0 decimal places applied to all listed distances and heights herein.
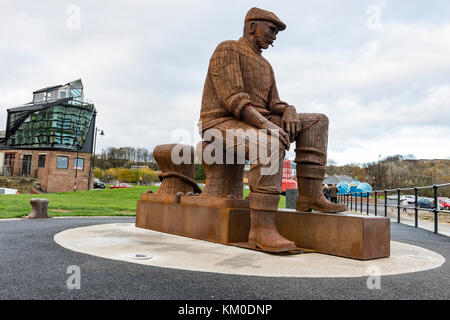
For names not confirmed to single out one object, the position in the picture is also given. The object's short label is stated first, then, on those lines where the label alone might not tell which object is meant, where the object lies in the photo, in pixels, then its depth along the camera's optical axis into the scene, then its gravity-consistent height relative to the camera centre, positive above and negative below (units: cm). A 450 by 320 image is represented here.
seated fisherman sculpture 372 +70
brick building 4422 +378
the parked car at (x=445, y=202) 1894 -59
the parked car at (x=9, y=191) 3244 -181
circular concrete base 285 -72
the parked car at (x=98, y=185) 5519 -144
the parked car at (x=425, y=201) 2726 -82
